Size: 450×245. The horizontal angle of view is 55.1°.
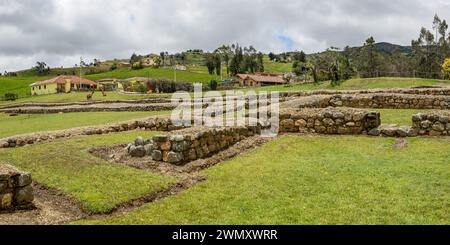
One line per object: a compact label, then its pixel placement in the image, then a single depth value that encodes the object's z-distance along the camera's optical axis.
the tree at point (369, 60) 89.44
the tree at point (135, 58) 184.25
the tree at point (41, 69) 176.50
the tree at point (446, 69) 76.75
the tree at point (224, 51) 166.98
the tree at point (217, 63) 143.75
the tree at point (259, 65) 140.34
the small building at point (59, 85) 103.00
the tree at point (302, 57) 138.15
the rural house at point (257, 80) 100.12
